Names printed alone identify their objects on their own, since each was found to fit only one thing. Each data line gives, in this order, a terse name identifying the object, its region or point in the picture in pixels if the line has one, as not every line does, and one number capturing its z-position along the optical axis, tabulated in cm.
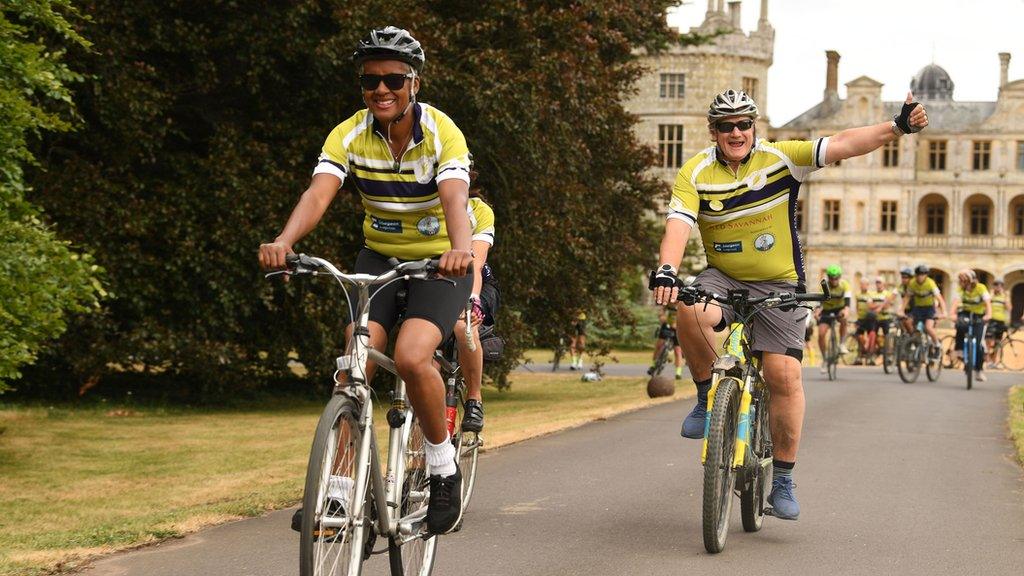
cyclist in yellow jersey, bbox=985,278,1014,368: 3097
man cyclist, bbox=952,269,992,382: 2322
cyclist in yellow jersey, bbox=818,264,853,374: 2285
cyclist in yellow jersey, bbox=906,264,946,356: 2400
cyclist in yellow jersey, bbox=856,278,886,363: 3095
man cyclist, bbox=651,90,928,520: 747
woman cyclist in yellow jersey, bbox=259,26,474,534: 565
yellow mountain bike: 688
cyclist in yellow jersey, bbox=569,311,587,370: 2122
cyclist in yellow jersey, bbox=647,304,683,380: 2362
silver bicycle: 480
